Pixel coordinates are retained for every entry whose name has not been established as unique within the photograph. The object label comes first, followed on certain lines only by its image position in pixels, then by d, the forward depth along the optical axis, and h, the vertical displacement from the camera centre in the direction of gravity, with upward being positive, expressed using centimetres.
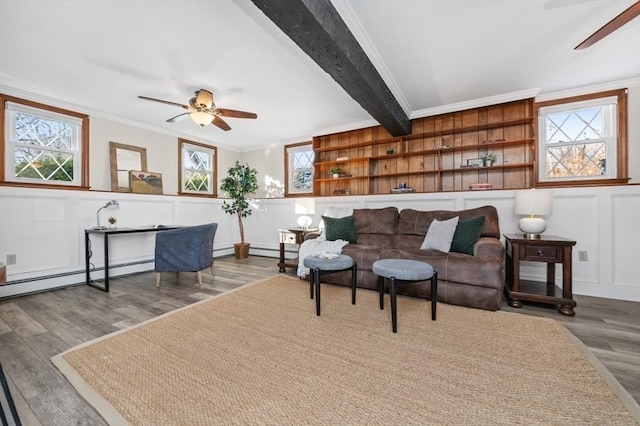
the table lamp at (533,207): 269 +4
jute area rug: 120 -94
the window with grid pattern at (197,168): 490 +88
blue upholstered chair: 320 -49
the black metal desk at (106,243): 309 -41
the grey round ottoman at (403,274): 198 -52
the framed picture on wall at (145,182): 411 +49
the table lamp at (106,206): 366 +8
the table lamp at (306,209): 430 +3
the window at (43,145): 305 +85
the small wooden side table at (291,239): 400 -44
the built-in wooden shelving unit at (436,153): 349 +90
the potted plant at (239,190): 523 +45
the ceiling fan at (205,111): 298 +122
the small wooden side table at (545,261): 240 -56
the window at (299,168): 520 +89
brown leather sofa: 245 -47
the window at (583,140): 297 +87
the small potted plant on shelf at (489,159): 356 +71
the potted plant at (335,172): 470 +72
